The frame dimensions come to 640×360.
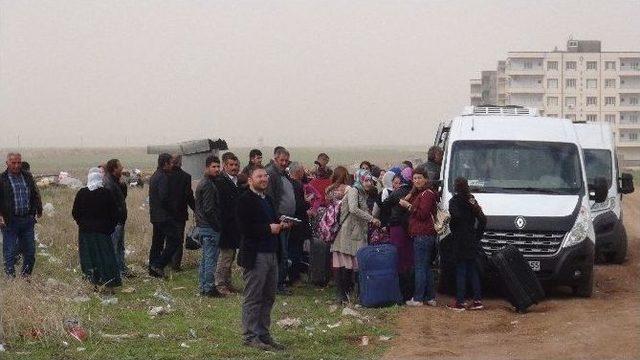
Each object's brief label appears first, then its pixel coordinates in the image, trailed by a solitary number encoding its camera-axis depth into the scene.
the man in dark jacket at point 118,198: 14.79
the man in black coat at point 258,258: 10.13
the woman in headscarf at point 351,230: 13.16
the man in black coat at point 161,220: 15.88
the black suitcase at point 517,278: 13.14
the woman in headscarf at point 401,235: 13.70
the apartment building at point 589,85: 124.50
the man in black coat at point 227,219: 13.66
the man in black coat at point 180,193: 15.87
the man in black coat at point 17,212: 14.34
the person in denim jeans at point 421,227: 13.22
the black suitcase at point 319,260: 14.88
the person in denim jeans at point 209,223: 13.77
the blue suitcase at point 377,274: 13.14
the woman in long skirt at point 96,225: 13.59
